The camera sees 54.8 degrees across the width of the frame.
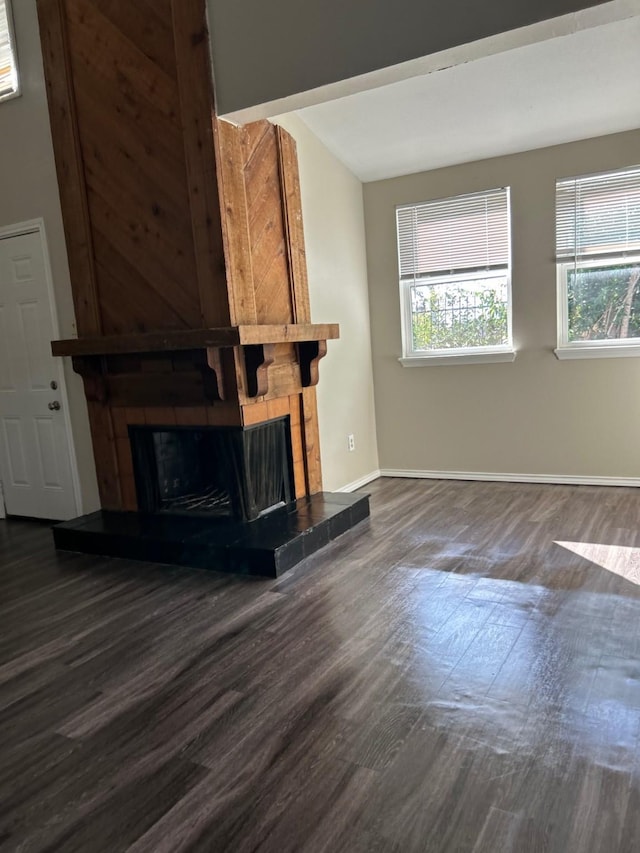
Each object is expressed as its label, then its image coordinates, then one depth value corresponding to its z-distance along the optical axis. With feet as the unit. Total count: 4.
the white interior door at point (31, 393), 13.52
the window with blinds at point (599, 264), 13.39
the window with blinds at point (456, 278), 14.66
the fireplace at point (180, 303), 10.39
